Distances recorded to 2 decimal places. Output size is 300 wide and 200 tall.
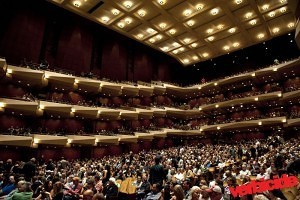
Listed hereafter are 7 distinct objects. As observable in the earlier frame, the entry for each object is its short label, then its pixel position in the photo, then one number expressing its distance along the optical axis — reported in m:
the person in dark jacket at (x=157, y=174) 5.64
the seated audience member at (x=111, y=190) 5.23
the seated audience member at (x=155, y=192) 4.80
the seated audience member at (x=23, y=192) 4.03
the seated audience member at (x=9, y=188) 5.53
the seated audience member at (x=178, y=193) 3.85
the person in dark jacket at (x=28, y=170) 6.52
